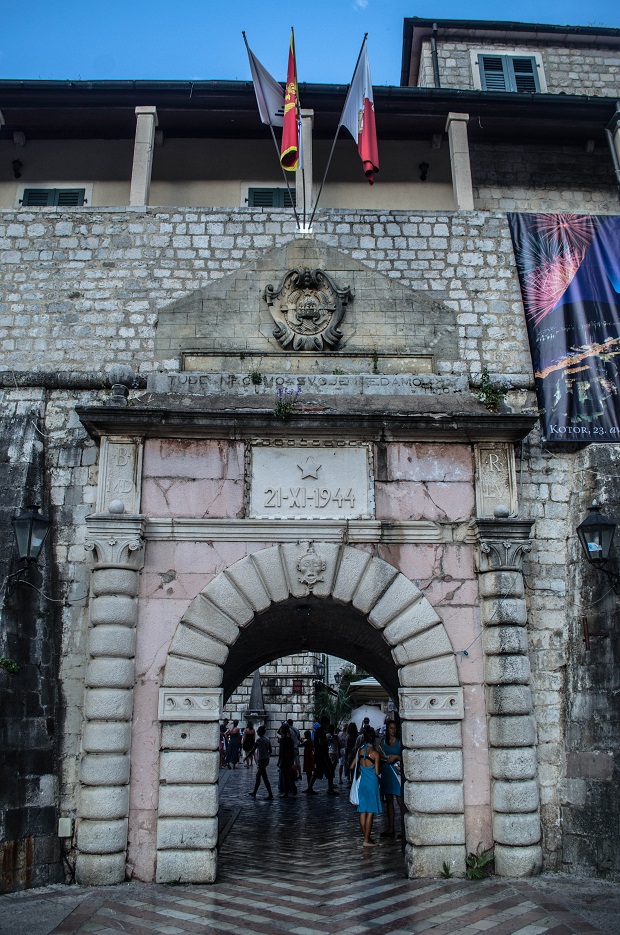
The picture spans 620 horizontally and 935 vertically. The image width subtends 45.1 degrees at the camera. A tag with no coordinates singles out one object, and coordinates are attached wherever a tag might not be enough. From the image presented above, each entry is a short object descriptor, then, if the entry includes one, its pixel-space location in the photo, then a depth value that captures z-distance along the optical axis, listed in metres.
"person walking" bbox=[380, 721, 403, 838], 9.43
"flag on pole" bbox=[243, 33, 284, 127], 9.23
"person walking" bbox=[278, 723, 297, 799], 13.35
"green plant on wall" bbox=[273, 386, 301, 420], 7.55
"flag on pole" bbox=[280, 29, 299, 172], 8.74
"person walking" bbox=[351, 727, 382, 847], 8.44
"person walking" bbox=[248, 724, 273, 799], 12.86
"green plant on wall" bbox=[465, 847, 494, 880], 6.67
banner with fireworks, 8.45
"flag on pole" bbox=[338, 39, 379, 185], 8.84
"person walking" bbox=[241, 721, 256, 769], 17.44
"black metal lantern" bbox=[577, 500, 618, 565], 7.30
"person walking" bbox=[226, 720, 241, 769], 18.45
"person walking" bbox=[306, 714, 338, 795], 14.09
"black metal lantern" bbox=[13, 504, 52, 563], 7.05
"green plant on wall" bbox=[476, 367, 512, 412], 8.14
